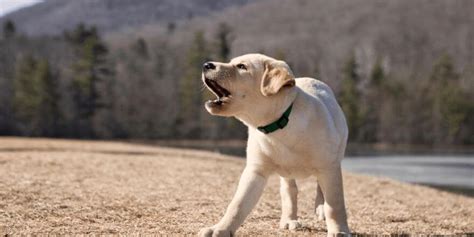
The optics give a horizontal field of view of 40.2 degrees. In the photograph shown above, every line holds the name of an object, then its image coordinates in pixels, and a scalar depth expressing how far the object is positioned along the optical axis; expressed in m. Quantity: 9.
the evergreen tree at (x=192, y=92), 55.06
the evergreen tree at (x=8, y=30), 70.50
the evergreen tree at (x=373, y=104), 55.44
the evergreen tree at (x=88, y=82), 52.91
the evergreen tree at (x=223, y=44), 58.28
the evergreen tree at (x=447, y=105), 54.84
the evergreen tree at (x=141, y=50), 77.64
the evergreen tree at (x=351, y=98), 52.97
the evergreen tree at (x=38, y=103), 48.53
